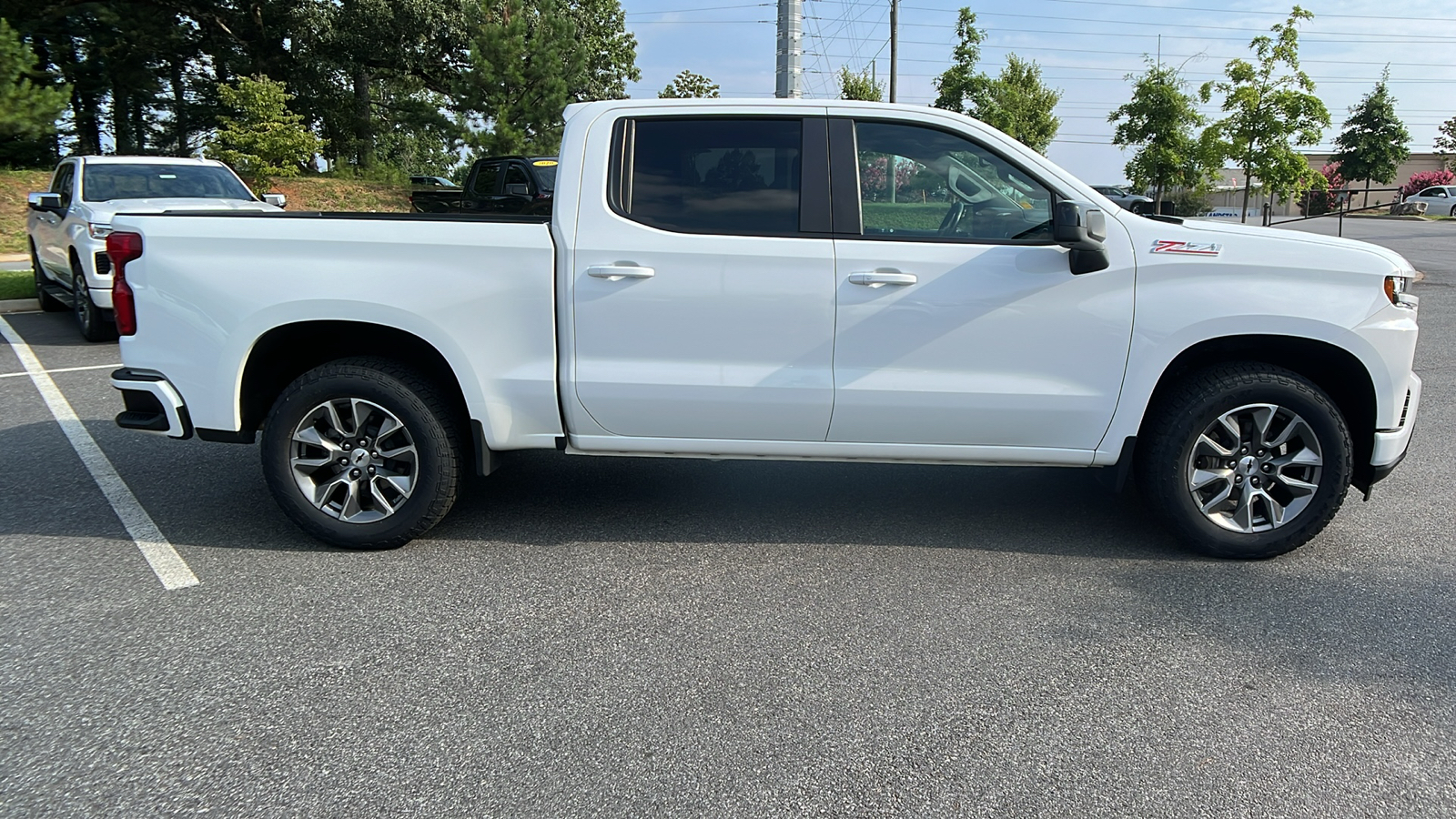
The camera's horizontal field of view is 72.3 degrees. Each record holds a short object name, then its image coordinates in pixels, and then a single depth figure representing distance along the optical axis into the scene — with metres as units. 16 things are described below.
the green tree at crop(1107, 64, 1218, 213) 25.05
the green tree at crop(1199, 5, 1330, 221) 20.33
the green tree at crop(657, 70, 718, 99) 63.85
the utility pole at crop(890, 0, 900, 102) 36.06
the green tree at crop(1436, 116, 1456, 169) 57.75
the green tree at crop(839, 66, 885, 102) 47.75
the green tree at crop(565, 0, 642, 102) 42.88
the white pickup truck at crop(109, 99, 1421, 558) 4.19
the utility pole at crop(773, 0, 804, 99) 14.62
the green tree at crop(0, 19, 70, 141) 20.34
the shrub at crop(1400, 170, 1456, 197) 53.38
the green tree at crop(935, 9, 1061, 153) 37.84
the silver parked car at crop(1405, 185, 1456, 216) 45.72
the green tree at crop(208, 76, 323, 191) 25.72
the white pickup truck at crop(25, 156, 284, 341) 9.67
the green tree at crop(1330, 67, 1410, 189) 58.56
